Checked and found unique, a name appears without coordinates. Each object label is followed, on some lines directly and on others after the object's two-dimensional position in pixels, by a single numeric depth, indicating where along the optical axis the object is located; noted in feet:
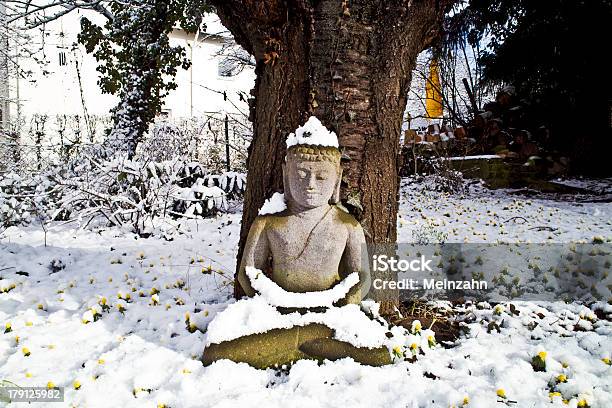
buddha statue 7.95
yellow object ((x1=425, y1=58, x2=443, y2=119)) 46.09
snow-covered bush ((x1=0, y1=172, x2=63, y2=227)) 19.95
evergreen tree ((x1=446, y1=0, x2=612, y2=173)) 24.77
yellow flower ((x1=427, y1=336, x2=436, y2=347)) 8.54
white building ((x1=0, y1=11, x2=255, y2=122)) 56.90
